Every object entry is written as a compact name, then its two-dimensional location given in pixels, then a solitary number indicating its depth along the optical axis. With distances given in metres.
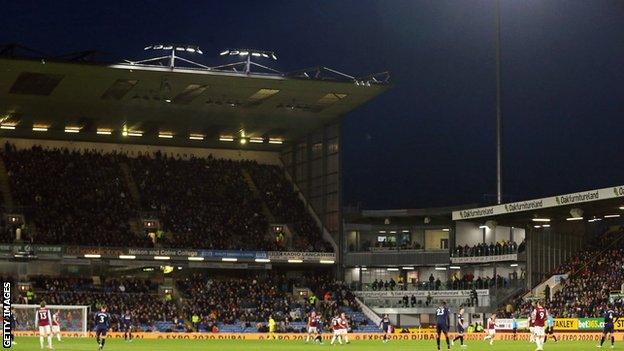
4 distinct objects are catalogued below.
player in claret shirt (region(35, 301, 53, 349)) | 43.28
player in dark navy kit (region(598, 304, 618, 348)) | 46.59
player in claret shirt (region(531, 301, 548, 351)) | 39.53
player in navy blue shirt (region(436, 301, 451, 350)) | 40.38
